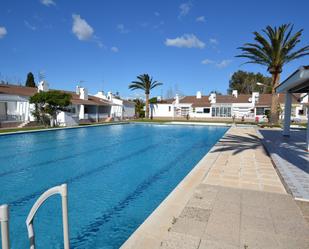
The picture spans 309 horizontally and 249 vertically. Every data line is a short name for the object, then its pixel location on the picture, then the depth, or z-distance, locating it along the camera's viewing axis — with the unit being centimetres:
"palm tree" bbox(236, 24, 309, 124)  2127
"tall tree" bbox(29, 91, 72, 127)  2264
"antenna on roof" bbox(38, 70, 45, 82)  3675
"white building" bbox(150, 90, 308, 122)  4072
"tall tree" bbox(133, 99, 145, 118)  4766
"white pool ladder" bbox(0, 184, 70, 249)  249
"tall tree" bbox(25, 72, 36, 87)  4969
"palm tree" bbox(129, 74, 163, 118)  4272
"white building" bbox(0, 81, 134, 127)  2316
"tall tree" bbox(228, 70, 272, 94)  6950
